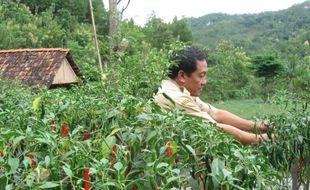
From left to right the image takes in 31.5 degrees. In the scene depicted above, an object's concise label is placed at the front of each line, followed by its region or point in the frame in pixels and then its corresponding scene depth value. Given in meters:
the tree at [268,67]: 22.52
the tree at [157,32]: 25.98
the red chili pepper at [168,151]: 1.16
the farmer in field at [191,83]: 2.12
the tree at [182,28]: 32.41
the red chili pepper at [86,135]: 1.43
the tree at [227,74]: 21.80
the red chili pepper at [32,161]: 1.09
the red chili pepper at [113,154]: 1.14
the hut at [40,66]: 9.91
